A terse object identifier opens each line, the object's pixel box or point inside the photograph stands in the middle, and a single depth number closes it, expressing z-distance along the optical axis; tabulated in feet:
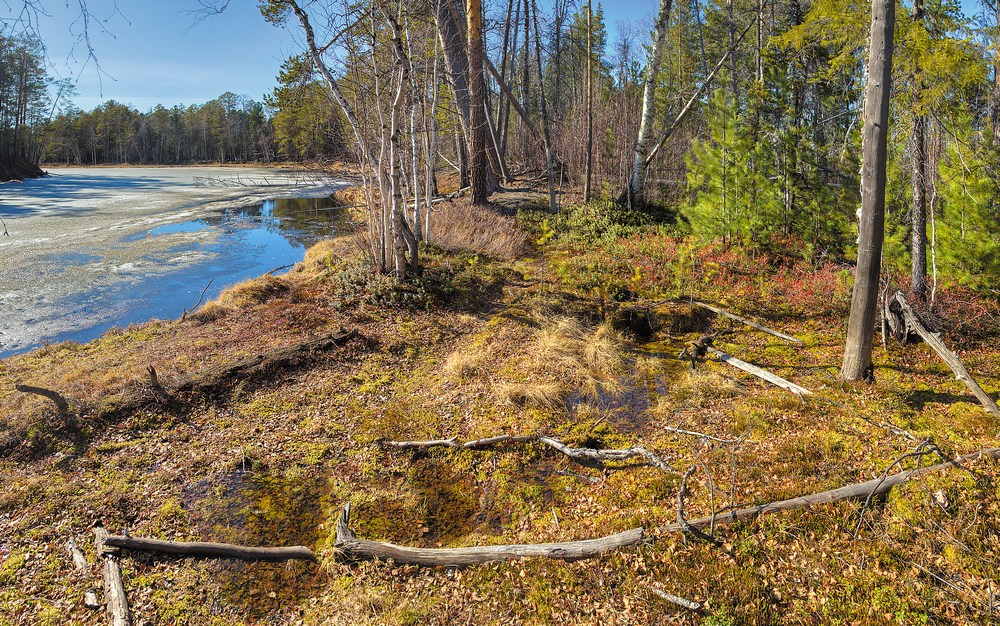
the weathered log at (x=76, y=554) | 12.51
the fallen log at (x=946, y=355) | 17.25
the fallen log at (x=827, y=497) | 13.42
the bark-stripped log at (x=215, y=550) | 13.03
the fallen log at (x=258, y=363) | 20.44
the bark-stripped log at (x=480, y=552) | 12.78
